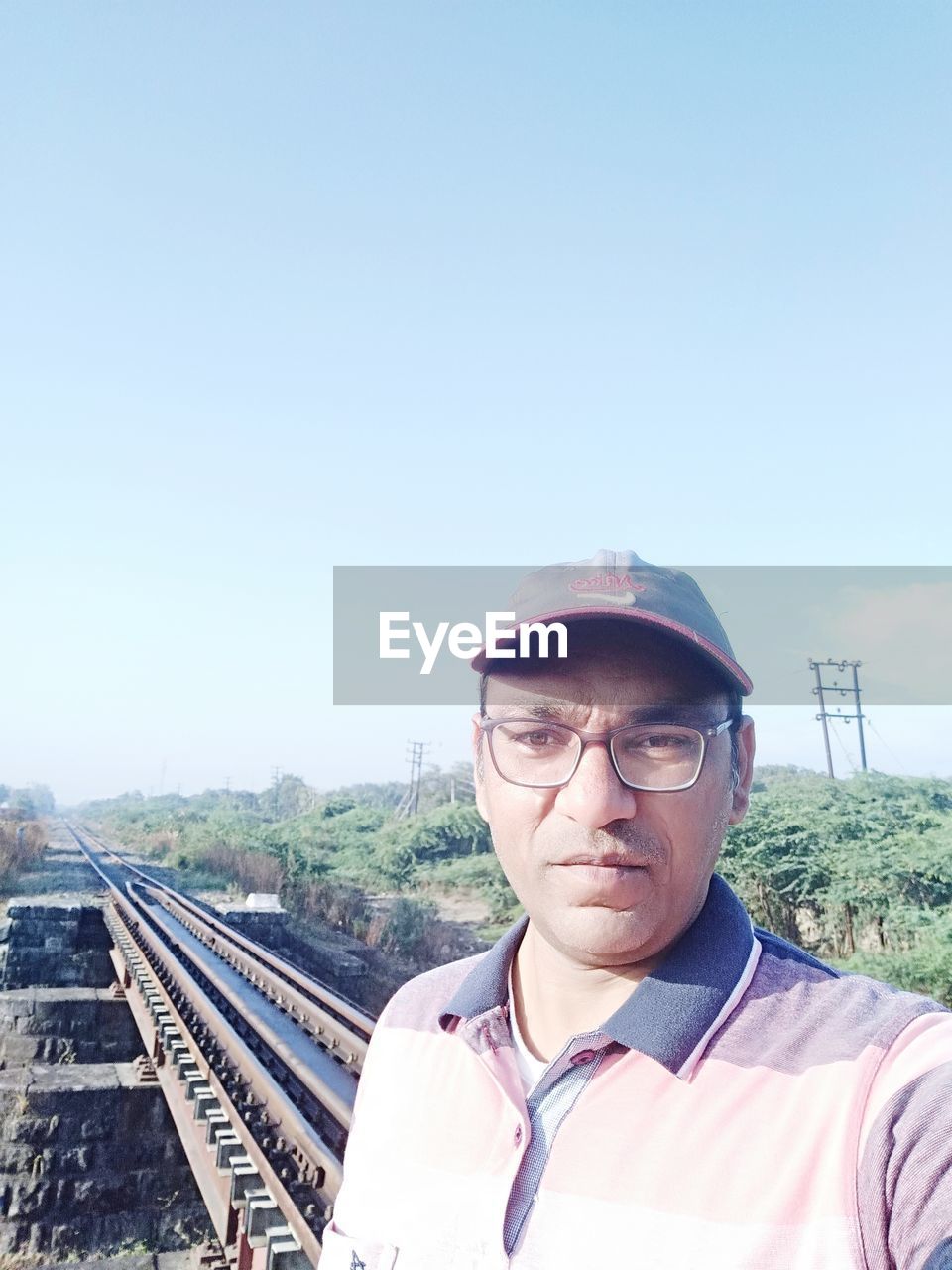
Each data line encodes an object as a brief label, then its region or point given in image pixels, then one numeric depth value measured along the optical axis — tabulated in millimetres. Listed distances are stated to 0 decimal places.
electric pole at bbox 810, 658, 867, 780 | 21469
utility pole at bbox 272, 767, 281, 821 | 79219
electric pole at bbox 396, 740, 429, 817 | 39500
